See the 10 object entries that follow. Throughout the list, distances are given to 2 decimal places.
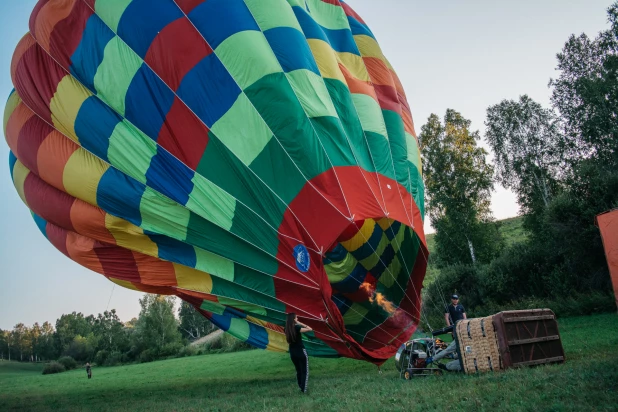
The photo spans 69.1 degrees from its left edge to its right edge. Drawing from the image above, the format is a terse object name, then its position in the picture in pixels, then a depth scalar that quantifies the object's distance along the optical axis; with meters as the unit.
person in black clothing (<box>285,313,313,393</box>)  6.36
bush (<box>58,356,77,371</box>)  45.91
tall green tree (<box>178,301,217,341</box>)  79.31
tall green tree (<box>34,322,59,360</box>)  80.07
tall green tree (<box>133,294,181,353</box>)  50.86
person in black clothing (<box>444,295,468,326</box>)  8.28
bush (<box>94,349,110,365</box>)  46.66
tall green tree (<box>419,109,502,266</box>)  23.48
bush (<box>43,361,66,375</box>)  40.94
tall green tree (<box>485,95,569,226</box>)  24.22
